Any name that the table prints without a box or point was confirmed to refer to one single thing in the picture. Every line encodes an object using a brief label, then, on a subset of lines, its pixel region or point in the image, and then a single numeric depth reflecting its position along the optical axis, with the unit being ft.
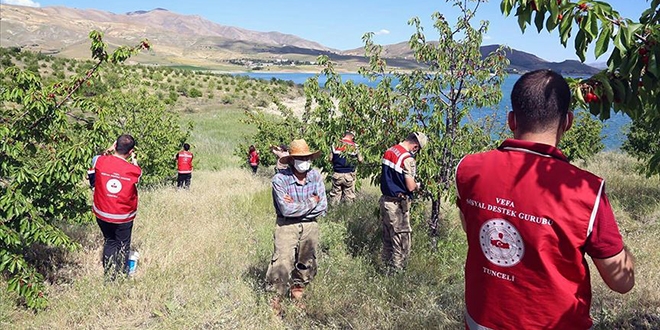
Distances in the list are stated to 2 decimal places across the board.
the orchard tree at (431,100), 20.30
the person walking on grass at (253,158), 51.42
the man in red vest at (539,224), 6.25
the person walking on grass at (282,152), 17.61
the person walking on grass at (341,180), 34.42
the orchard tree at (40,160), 15.21
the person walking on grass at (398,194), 19.58
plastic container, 18.85
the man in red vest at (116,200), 17.49
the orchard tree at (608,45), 7.19
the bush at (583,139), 48.47
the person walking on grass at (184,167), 41.22
